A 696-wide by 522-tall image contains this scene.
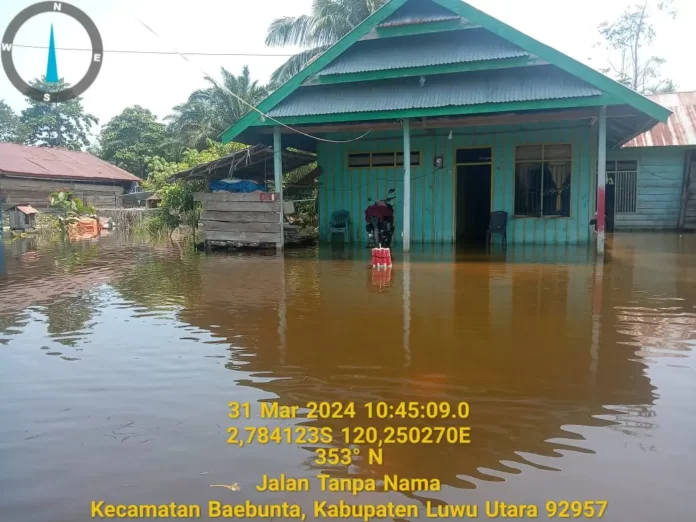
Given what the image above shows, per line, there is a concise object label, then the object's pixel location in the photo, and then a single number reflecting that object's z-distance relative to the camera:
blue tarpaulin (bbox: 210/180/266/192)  14.30
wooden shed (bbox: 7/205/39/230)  25.48
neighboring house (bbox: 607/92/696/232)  18.28
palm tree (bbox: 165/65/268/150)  32.53
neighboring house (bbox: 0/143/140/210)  27.34
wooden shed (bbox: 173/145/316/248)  13.49
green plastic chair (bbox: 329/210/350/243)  15.48
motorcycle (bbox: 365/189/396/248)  14.14
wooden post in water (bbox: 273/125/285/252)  13.23
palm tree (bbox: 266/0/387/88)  24.61
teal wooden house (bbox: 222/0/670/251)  11.37
